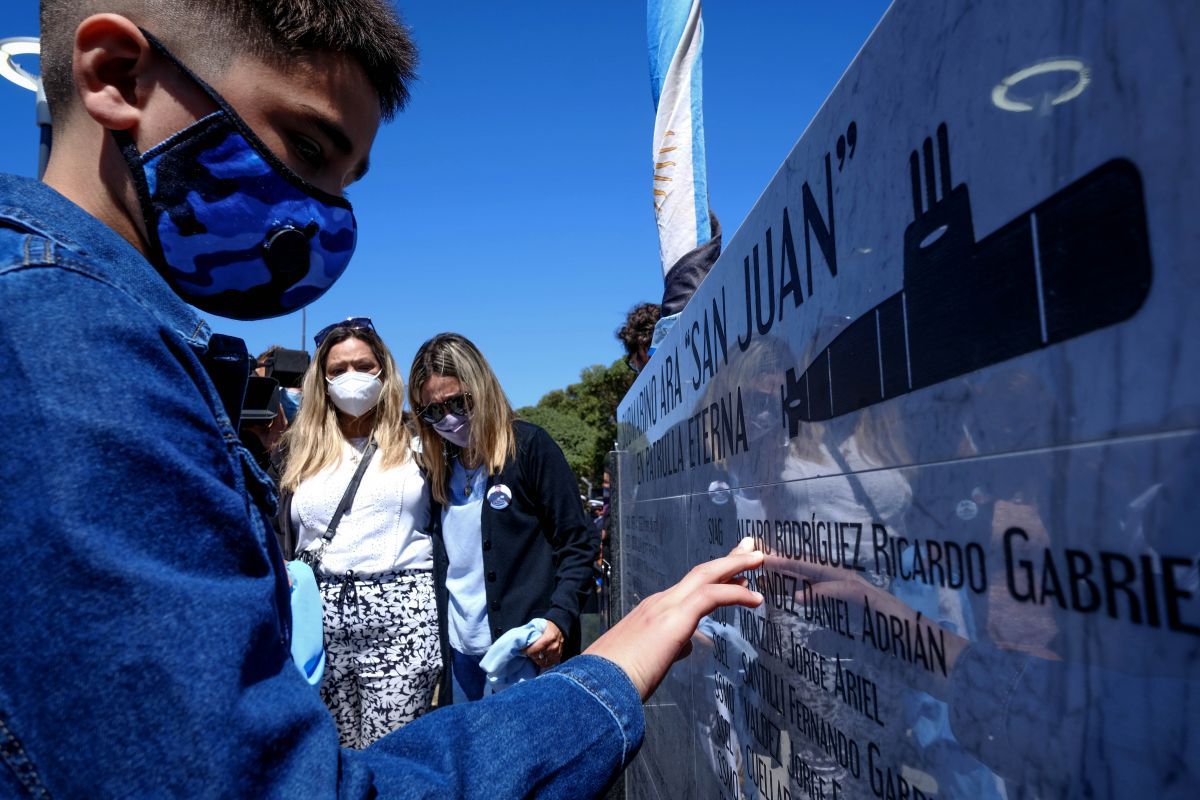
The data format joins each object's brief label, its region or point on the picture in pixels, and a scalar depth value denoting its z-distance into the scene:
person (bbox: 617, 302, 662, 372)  4.68
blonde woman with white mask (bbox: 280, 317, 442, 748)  3.02
